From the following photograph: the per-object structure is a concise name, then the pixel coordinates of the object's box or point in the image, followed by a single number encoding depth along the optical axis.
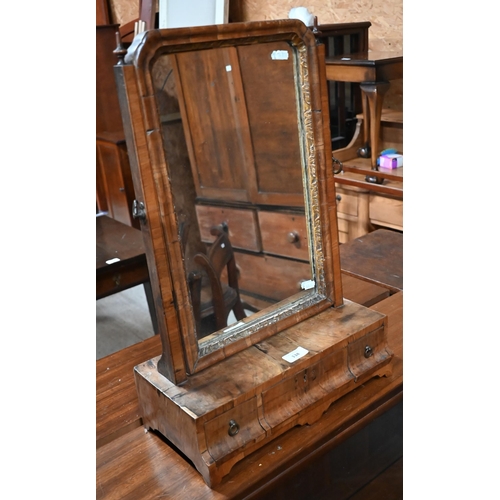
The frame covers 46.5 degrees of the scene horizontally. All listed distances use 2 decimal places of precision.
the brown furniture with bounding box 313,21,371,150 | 2.27
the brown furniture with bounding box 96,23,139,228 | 3.53
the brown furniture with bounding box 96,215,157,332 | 1.96
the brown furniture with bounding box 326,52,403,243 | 1.97
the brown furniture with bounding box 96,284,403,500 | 0.83
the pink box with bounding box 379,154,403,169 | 2.08
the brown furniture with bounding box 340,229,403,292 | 1.39
